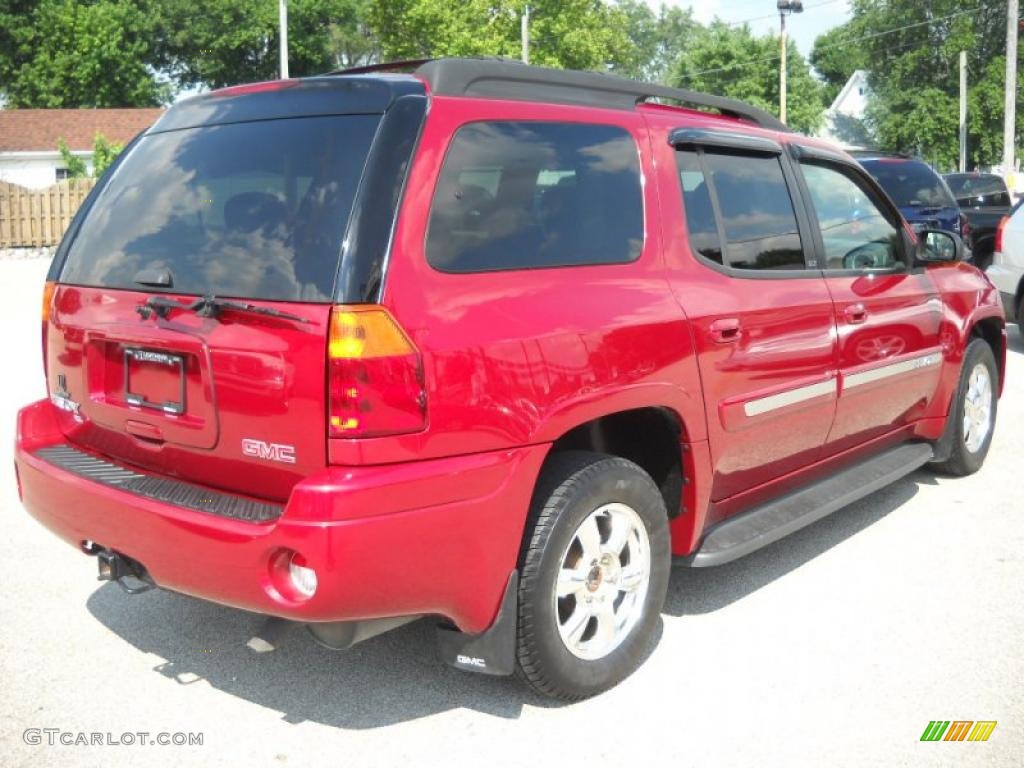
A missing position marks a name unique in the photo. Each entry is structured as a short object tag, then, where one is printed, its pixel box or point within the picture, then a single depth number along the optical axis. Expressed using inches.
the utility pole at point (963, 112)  1868.8
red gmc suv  113.9
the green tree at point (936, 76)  2098.9
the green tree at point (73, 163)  1612.3
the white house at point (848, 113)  2657.5
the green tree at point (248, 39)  2336.4
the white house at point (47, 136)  1881.2
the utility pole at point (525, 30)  1536.5
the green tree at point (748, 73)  2497.5
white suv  408.2
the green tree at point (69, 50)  2197.3
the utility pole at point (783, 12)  1295.8
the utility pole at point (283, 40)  1104.2
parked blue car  496.7
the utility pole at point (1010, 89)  1141.7
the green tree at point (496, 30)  1608.0
